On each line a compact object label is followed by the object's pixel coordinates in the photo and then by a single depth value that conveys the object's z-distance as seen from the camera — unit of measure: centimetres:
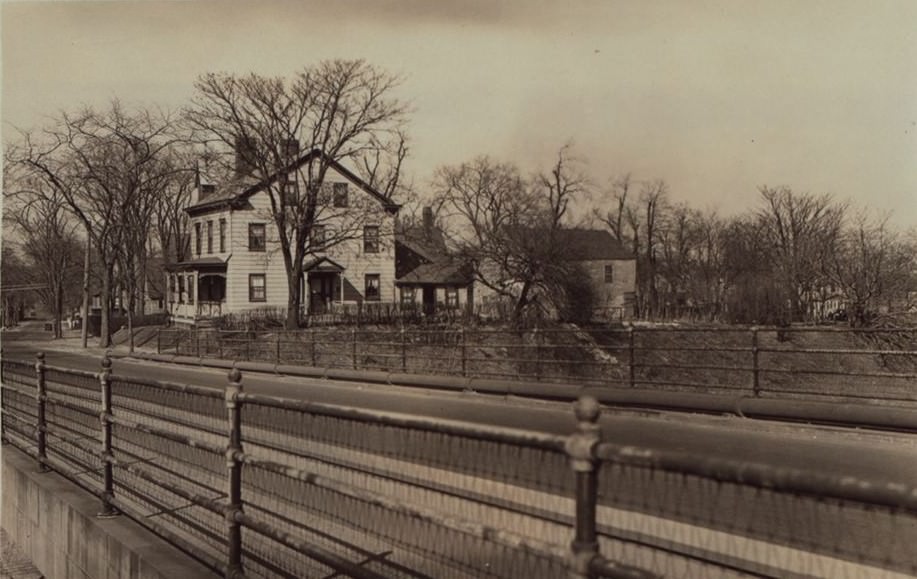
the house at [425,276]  5472
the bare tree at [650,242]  8248
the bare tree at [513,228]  4541
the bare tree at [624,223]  8548
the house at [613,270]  7650
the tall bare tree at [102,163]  3472
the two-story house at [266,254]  4400
